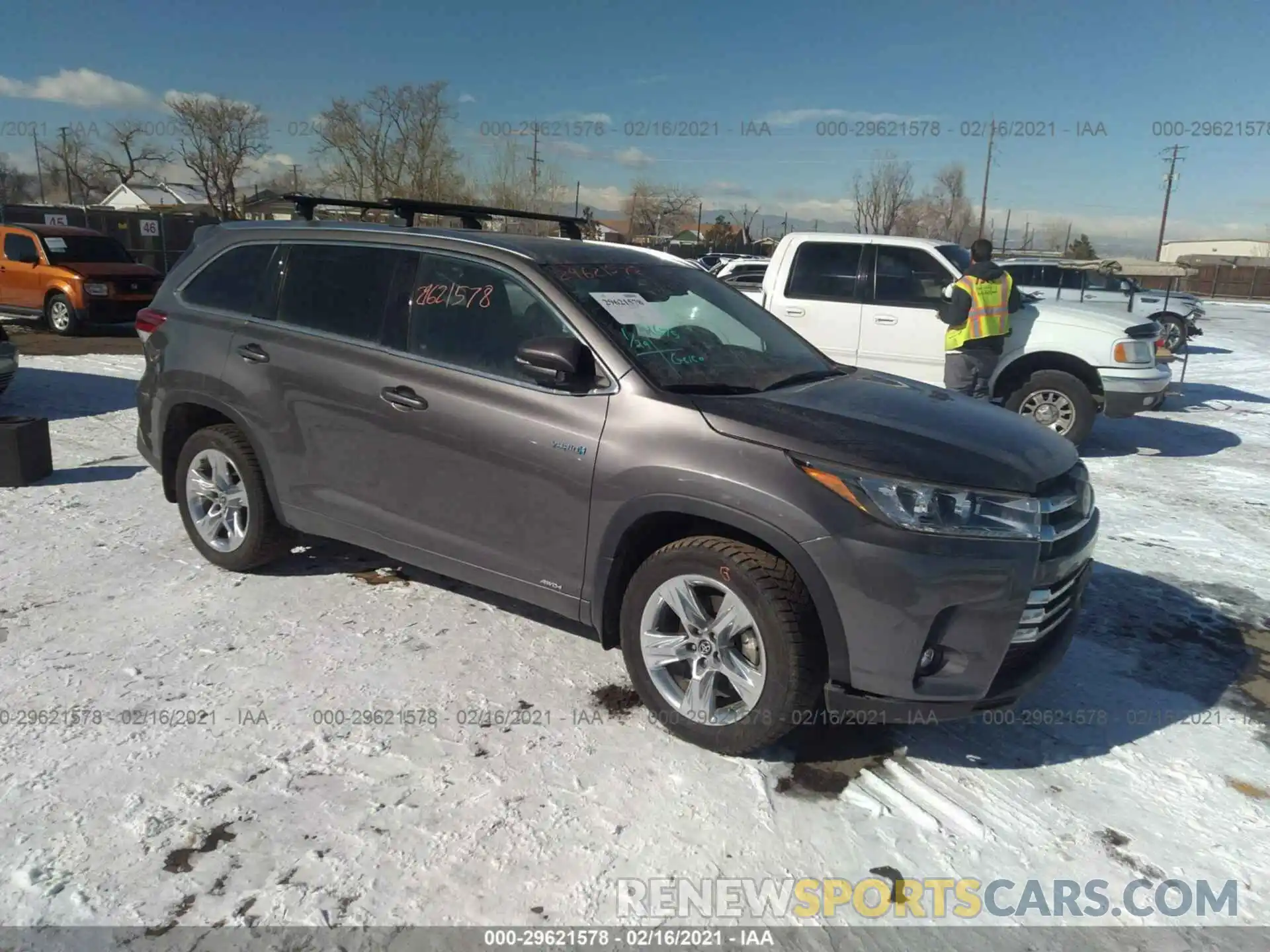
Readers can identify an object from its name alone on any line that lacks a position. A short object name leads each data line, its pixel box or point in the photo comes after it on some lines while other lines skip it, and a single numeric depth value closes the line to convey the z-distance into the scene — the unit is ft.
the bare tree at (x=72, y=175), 264.11
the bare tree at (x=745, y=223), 187.52
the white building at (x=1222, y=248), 296.71
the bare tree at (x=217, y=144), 180.45
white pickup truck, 27.50
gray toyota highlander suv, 9.46
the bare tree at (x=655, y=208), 212.84
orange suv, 47.62
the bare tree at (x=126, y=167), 264.52
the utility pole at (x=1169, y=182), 198.08
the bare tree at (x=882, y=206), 148.56
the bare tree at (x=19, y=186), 264.31
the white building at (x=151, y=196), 248.11
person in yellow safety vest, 25.76
